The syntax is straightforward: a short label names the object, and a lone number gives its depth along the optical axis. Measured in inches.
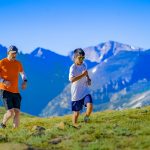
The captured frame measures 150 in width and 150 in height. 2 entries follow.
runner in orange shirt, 816.9
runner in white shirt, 819.4
